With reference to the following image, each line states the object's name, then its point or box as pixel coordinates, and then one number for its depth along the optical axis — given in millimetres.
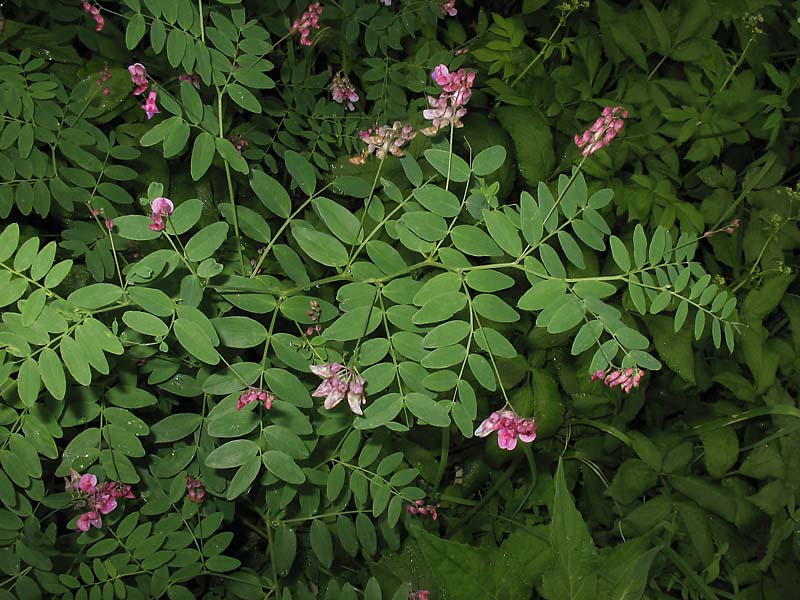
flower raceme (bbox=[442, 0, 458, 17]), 684
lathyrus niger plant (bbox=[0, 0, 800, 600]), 473
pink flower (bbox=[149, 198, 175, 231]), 457
